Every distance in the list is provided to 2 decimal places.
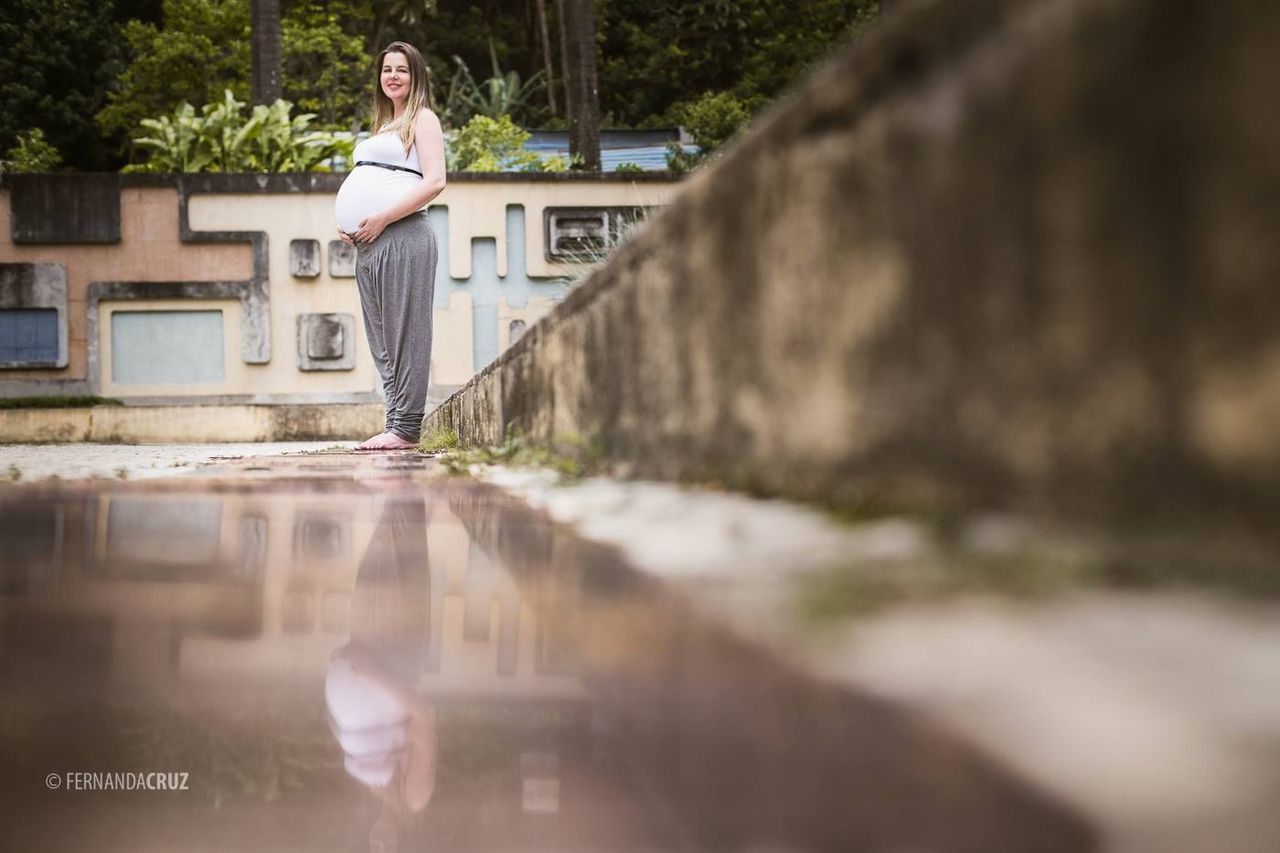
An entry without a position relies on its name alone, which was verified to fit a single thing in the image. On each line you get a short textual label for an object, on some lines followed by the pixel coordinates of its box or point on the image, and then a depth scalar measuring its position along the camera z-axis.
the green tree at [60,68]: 27.31
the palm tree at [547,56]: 31.20
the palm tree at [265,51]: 12.17
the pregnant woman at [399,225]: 4.85
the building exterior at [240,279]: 10.12
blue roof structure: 24.52
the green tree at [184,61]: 24.66
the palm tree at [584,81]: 14.79
